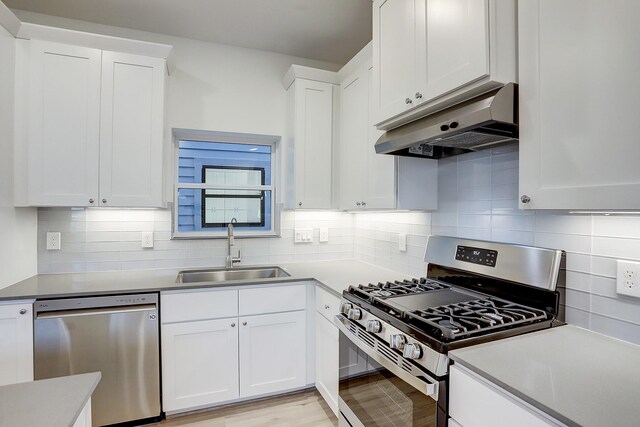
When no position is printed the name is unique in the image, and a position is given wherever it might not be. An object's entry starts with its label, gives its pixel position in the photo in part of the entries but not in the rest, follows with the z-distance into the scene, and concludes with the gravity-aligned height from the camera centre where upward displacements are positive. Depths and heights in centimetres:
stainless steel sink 253 -47
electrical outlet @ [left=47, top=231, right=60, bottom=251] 227 -18
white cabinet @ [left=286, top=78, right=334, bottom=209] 258 +57
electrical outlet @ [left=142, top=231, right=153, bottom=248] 248 -18
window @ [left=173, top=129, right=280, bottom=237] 267 +26
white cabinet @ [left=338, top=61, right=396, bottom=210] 201 +40
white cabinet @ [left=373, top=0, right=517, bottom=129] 120 +70
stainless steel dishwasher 182 -77
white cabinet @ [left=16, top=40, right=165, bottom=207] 201 +57
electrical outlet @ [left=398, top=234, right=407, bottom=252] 229 -19
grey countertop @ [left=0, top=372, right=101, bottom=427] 74 -46
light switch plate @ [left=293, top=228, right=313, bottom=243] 287 -18
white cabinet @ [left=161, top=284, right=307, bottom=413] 204 -85
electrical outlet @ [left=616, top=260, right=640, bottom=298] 110 -22
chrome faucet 259 -23
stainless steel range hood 117 +36
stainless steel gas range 113 -41
